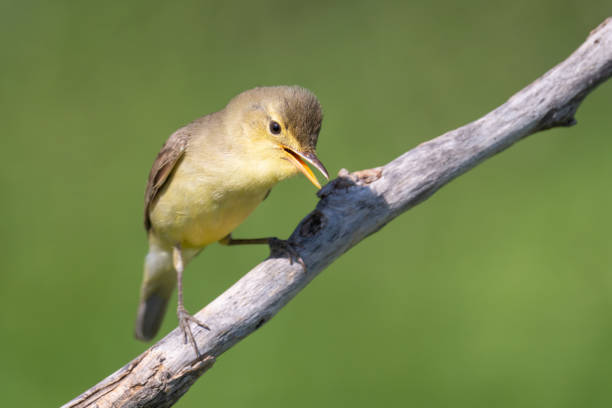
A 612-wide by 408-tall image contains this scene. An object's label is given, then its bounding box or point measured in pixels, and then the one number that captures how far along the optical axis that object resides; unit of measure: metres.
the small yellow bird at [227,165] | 6.64
